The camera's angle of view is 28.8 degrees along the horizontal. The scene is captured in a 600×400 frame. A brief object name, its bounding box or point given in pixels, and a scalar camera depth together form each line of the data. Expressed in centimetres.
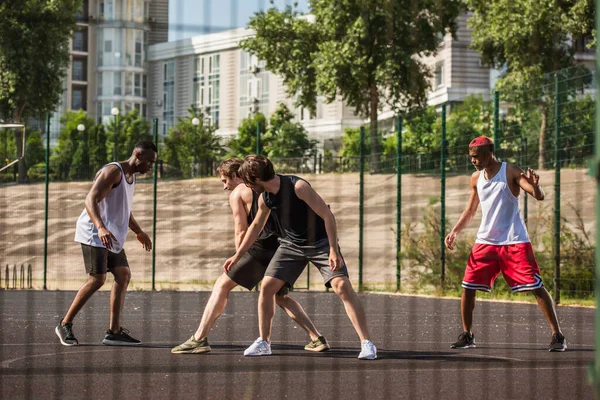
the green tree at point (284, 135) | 5044
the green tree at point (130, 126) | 5634
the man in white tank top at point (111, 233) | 910
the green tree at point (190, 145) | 3219
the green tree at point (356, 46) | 4169
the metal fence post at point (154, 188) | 1914
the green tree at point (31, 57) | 4650
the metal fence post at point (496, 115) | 1648
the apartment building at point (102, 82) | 7662
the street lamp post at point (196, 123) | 4908
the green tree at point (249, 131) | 5796
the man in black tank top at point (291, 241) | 830
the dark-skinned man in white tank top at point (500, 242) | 913
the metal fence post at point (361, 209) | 1884
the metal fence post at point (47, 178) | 1872
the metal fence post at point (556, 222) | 1506
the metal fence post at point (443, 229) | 1738
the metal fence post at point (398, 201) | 1819
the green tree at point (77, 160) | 2648
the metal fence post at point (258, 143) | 1917
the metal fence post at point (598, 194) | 322
